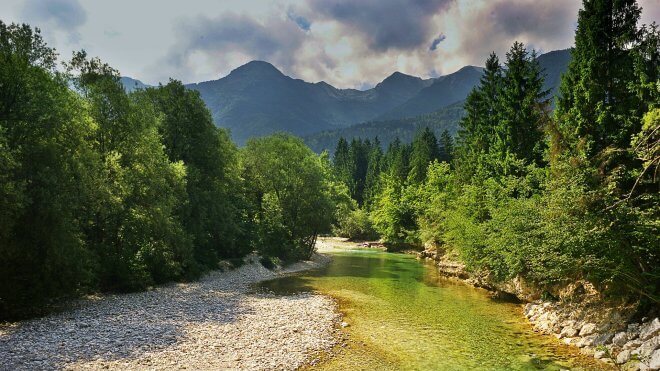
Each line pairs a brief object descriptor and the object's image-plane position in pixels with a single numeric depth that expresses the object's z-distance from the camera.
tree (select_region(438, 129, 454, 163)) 101.53
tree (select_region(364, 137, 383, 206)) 110.06
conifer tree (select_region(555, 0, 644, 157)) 21.75
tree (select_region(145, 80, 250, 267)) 36.84
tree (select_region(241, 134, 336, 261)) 50.59
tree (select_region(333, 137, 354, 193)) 126.00
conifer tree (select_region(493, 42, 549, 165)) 34.31
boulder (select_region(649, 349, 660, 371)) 13.29
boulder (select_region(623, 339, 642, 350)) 15.50
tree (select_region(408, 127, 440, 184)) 86.14
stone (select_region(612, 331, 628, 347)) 16.23
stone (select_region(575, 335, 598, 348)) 17.17
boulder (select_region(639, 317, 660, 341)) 15.27
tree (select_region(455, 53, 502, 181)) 43.44
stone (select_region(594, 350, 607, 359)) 15.86
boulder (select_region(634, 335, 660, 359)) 14.38
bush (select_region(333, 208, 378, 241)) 93.56
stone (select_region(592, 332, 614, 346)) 16.92
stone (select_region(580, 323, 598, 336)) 18.04
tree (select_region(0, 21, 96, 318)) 17.06
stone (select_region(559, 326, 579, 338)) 18.58
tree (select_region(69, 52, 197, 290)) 25.89
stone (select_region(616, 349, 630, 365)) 15.05
